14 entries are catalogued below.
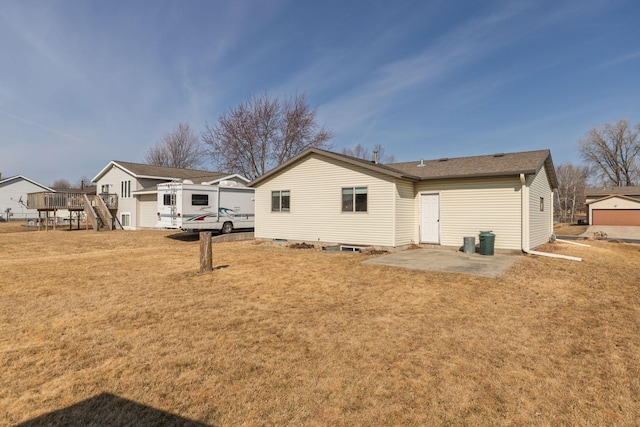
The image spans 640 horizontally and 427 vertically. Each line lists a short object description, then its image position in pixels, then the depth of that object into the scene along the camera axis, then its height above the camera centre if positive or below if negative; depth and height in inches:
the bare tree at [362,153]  2167.8 +419.8
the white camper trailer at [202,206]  700.0 +23.4
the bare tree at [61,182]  4216.3 +442.1
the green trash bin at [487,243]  455.2 -36.0
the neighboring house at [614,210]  1291.8 +27.7
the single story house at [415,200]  474.3 +26.5
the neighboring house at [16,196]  1579.7 +98.6
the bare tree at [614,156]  1944.5 +375.4
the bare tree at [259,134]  1301.7 +327.9
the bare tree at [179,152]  1819.6 +355.4
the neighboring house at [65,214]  1471.5 +12.4
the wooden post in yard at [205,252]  343.0 -37.5
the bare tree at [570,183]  2319.6 +250.2
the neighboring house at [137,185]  1002.1 +99.7
